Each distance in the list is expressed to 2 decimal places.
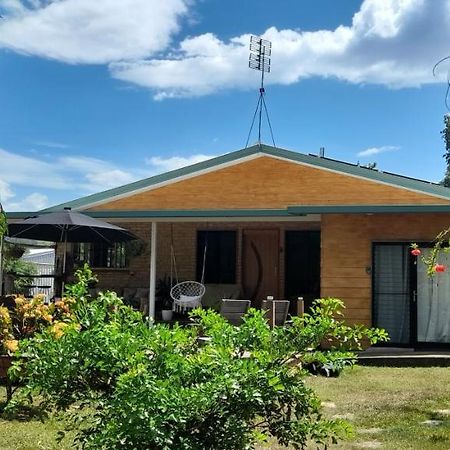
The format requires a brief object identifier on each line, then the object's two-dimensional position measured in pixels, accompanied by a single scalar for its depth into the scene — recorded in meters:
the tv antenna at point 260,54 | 19.17
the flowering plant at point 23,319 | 7.13
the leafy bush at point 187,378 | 3.03
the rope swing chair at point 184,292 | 15.29
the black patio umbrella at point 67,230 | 12.03
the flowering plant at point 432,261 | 5.98
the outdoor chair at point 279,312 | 11.32
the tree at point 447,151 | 51.06
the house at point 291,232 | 12.46
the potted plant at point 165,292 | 16.19
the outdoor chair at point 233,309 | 11.86
